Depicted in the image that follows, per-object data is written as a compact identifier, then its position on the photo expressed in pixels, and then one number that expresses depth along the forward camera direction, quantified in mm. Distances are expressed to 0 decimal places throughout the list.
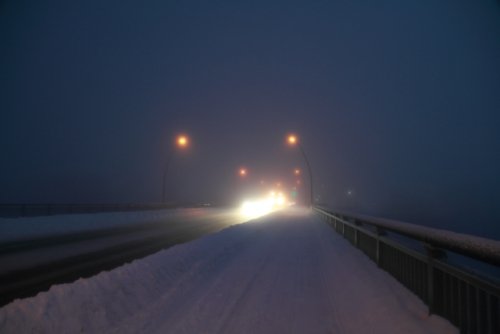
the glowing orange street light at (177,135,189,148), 32466
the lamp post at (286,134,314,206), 31531
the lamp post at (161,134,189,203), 32447
